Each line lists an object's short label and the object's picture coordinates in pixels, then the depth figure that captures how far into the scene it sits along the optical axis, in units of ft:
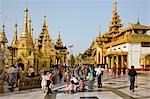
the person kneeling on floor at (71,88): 47.29
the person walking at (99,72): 55.88
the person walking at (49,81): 46.13
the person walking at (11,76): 51.32
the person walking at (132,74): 48.42
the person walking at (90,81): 52.70
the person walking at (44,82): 48.68
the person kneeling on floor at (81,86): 50.34
